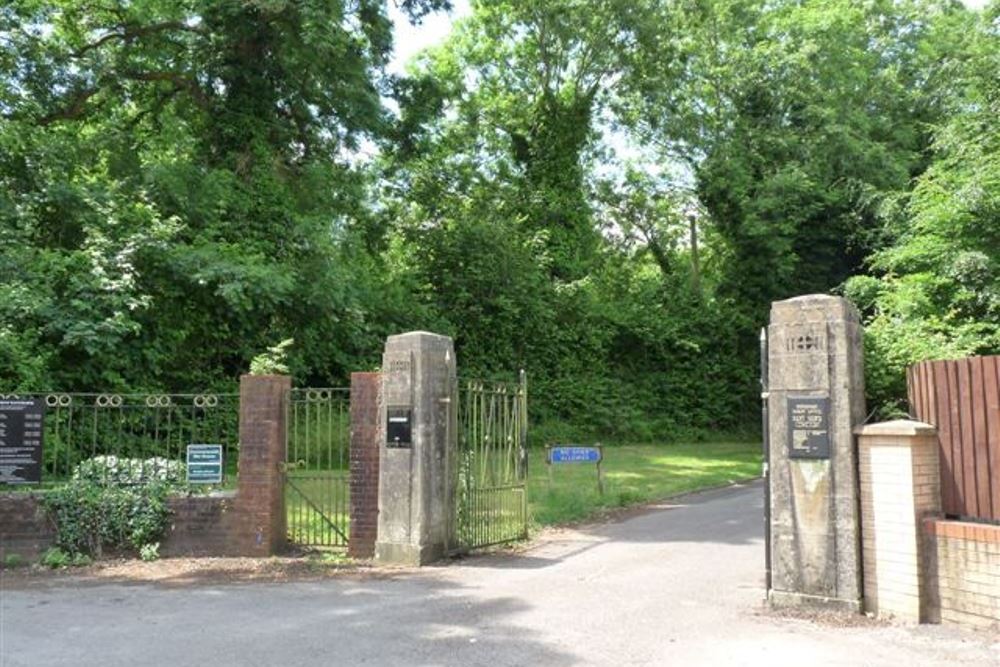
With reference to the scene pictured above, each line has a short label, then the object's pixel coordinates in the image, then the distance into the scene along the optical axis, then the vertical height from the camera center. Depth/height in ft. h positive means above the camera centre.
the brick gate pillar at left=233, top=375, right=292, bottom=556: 34.27 -1.50
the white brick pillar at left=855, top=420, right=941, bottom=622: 23.66 -2.45
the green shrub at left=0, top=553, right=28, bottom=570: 33.42 -5.00
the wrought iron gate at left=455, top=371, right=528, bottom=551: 35.01 -1.68
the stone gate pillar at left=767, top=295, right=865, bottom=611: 24.81 -1.01
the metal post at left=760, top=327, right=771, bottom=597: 26.18 -1.20
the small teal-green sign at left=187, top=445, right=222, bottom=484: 35.53 -1.52
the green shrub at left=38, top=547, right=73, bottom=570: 33.35 -4.93
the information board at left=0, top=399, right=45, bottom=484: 34.50 -0.46
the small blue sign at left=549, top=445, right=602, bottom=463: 50.60 -1.84
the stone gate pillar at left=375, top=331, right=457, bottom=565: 32.60 -1.15
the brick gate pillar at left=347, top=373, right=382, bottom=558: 34.17 -1.45
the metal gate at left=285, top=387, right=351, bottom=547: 35.58 -1.84
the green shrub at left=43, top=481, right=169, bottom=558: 34.35 -3.45
